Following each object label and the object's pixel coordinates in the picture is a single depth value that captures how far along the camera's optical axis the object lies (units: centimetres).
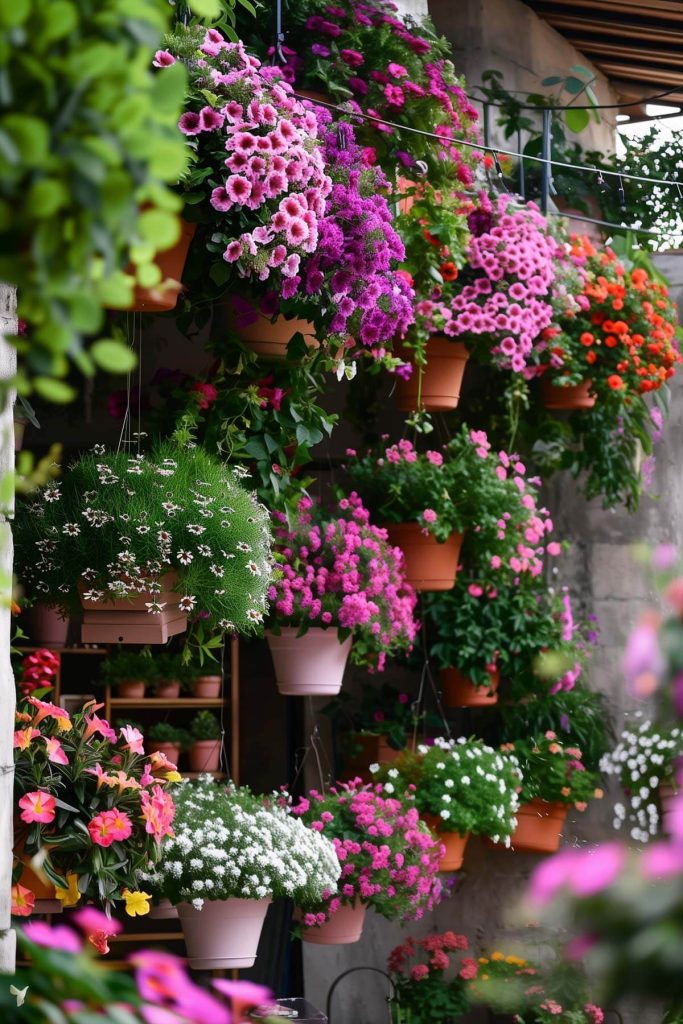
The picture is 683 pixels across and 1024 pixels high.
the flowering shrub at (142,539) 521
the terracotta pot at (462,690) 901
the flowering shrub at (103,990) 185
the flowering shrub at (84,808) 474
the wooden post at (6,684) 351
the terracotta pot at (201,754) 984
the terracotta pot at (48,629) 955
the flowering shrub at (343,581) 695
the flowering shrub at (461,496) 807
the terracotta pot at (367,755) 933
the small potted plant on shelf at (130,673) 967
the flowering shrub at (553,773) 902
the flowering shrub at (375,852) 707
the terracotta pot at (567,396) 909
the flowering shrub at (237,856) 593
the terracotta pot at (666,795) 927
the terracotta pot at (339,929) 720
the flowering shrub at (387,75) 698
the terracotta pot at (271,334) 621
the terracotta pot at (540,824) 914
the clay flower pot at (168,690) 980
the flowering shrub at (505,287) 823
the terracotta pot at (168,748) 963
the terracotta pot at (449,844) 805
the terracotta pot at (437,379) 833
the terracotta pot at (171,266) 544
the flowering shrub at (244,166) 541
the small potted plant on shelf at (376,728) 929
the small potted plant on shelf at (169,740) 966
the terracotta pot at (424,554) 807
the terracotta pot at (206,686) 995
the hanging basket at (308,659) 717
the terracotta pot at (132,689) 971
